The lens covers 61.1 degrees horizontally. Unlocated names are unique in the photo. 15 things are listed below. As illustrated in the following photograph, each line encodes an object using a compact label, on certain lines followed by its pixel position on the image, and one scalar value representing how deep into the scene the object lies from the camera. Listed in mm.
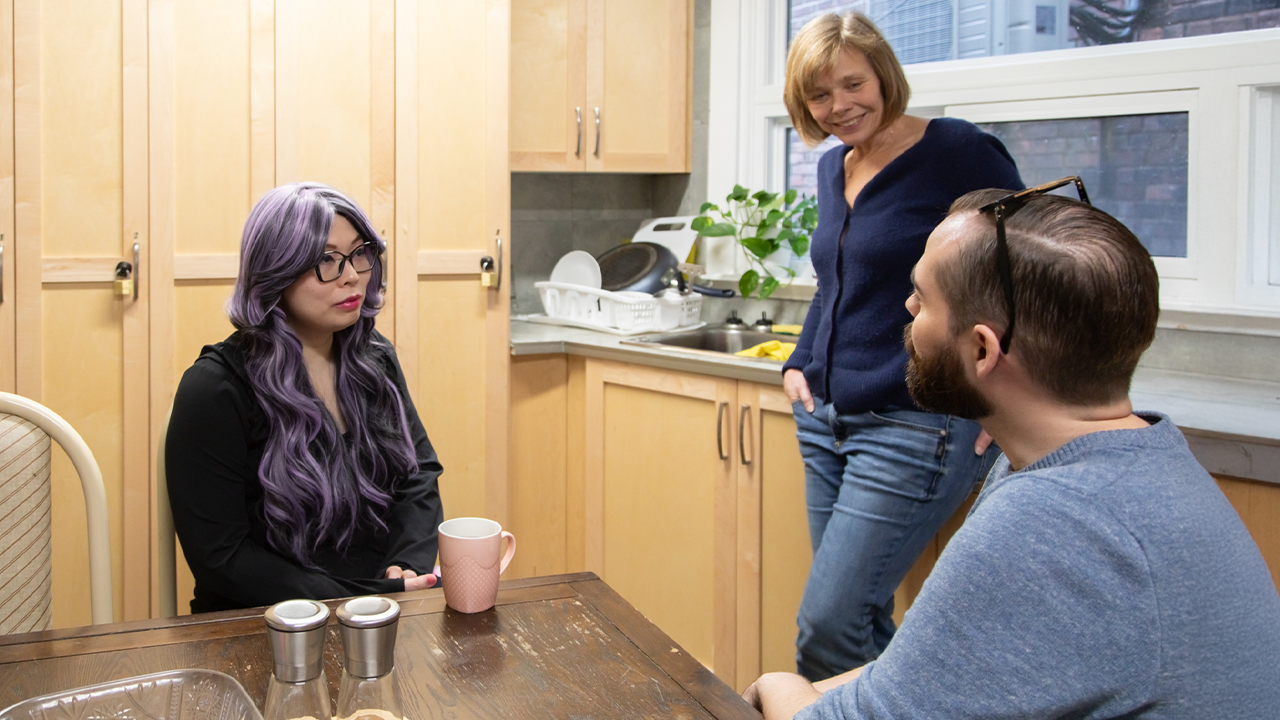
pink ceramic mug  1200
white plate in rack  3242
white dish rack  3000
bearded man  778
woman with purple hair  1545
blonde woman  1833
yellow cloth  2642
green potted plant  2986
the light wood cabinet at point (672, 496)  2418
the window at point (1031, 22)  2312
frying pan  3125
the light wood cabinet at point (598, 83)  3035
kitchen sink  2977
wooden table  999
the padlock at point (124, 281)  2334
